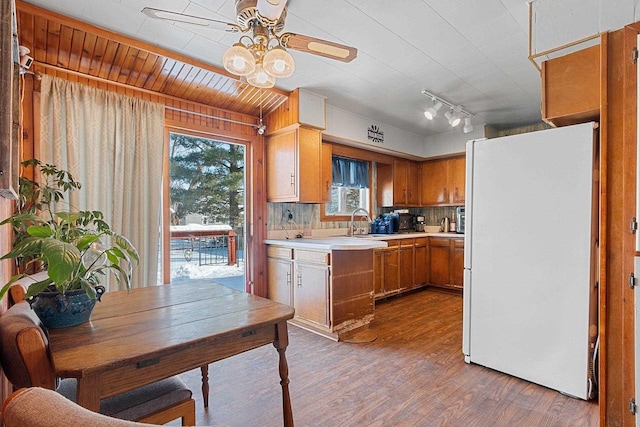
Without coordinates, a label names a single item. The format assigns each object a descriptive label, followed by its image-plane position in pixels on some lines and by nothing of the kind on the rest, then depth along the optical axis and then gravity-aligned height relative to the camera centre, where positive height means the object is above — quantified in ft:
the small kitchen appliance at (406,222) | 17.34 -0.76
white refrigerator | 6.57 -1.10
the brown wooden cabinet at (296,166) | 11.69 +1.64
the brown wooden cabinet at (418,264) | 14.05 -2.67
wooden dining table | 3.25 -1.52
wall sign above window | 14.73 +3.52
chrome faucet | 15.29 -0.51
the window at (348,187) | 15.55 +1.15
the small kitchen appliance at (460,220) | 16.51 -0.58
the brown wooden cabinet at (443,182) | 16.87 +1.50
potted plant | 3.25 -0.58
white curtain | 7.97 +1.56
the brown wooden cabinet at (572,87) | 6.39 +2.53
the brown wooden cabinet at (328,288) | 10.08 -2.64
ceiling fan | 5.08 +3.05
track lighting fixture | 11.72 +4.01
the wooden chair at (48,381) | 3.12 -1.70
